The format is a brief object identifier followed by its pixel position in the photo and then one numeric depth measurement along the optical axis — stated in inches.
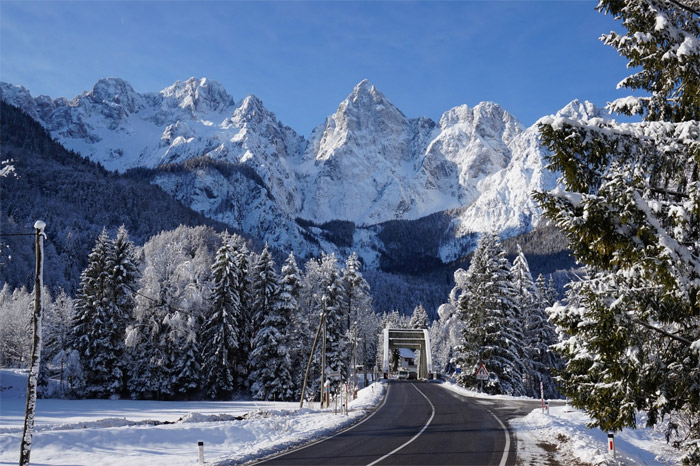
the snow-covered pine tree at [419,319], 3912.2
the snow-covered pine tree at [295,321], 1904.5
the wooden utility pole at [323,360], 1325.0
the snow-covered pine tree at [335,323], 2053.4
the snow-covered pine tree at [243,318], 1962.4
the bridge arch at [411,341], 3602.4
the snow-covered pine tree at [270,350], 1824.6
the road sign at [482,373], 1344.7
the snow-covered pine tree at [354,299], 2278.4
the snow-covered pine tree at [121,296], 1820.9
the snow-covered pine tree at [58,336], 1807.3
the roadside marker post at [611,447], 480.5
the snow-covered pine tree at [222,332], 1860.2
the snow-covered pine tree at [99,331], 1777.8
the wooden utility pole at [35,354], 459.5
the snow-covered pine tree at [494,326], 1627.7
